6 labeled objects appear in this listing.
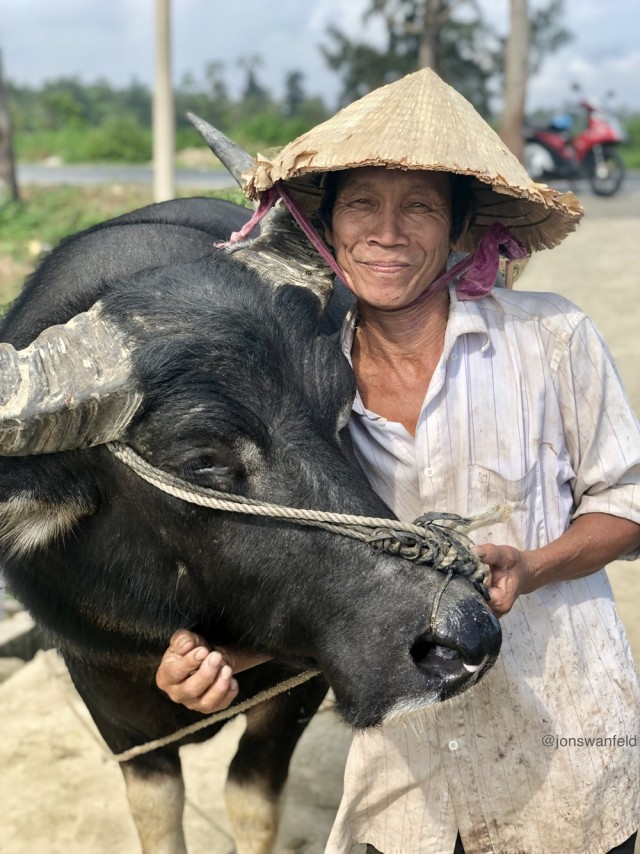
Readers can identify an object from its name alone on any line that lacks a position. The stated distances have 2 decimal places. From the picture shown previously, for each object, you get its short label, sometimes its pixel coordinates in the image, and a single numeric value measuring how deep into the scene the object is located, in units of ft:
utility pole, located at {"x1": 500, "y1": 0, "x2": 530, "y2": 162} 46.52
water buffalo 6.39
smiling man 7.11
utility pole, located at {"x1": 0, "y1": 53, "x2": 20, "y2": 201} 53.01
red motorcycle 49.21
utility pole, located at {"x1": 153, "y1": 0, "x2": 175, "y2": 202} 32.32
